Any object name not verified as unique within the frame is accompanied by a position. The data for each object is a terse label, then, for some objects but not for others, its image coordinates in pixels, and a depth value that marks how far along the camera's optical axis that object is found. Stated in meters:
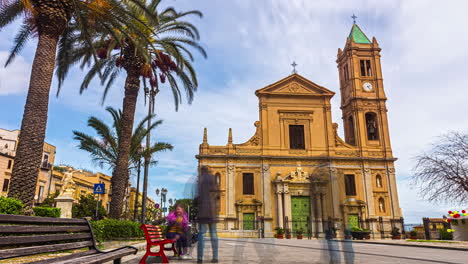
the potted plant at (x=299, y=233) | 23.16
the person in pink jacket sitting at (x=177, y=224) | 6.00
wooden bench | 2.73
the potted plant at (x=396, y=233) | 24.56
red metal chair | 5.12
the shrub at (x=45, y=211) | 9.25
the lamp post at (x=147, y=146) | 16.95
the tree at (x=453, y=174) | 15.31
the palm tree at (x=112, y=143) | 16.69
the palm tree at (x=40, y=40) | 8.04
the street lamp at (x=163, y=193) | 22.70
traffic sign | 12.37
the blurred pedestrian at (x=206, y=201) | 5.25
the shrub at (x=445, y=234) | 18.78
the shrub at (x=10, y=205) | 6.76
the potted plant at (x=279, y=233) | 24.63
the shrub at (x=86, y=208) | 27.26
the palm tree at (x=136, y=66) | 12.53
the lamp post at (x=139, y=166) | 18.33
